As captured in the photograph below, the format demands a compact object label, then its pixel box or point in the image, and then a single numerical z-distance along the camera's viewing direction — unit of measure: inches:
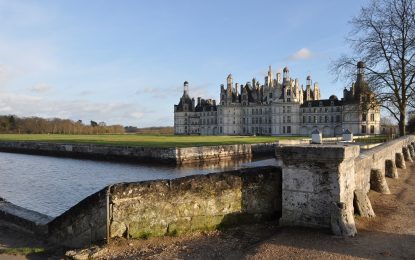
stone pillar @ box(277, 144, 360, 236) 228.9
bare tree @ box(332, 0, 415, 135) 957.2
